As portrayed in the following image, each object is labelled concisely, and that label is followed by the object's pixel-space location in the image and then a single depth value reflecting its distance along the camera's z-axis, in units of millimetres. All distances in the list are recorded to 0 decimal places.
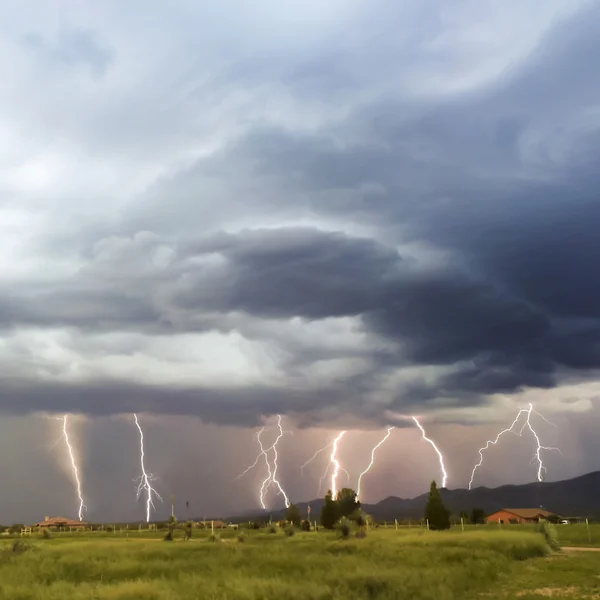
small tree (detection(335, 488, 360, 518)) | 99062
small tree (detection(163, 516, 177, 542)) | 73000
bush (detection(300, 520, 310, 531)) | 96750
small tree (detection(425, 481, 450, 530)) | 81125
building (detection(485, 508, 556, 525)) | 131750
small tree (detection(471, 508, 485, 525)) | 123788
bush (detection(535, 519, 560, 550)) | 56156
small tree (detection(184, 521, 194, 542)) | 76106
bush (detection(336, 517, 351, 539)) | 64812
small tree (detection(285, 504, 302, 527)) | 104400
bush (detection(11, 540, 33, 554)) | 50175
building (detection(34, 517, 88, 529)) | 156475
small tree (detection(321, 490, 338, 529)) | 97669
